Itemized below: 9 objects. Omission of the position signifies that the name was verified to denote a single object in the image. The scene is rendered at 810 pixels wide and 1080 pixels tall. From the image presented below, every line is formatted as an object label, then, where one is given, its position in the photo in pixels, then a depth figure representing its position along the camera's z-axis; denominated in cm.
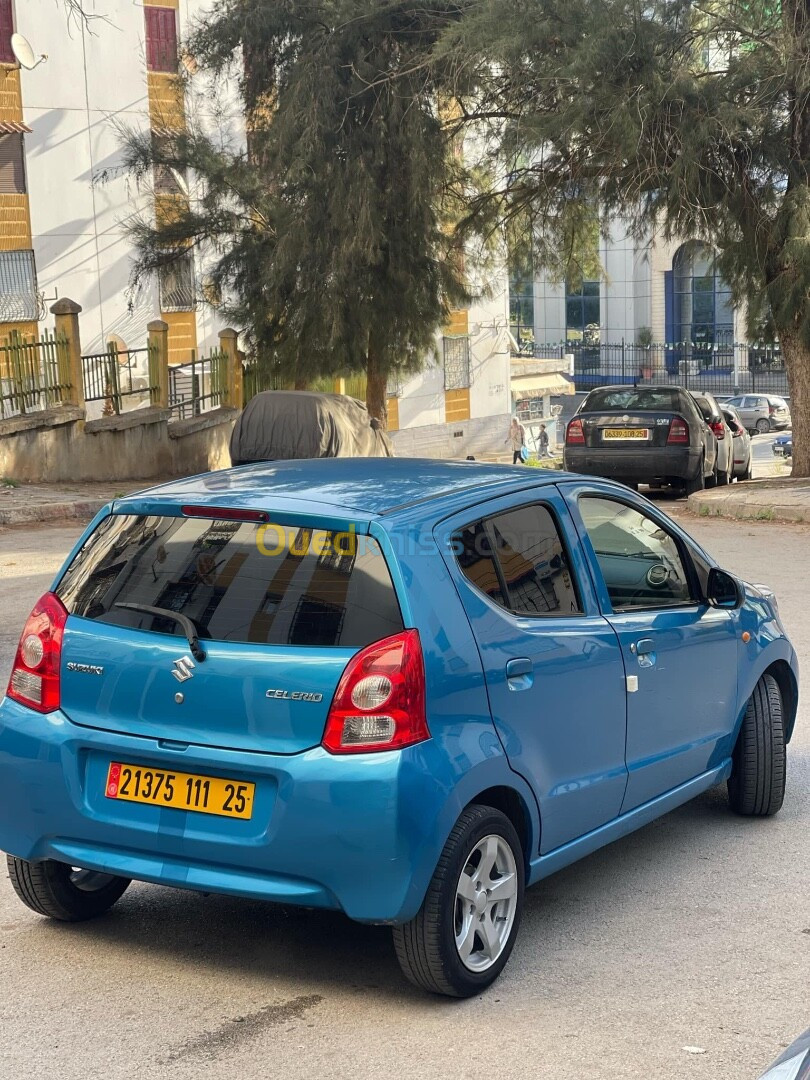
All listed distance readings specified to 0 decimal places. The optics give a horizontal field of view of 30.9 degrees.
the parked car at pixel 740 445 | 2423
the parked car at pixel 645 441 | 2008
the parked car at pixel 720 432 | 2167
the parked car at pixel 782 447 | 4116
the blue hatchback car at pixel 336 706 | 403
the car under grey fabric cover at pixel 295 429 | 1802
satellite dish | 3148
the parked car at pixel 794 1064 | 239
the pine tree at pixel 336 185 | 2223
